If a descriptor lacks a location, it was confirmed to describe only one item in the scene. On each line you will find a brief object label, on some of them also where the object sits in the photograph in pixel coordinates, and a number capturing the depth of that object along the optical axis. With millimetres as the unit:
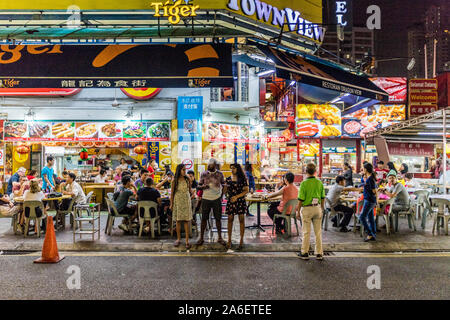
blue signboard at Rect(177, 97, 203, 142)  15109
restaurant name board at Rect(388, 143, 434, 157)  17248
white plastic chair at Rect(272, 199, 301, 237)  8312
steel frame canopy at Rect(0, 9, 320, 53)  8758
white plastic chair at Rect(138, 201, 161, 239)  8242
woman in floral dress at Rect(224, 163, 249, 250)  7203
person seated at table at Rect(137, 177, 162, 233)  8406
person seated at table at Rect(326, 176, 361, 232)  8977
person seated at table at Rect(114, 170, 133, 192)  10459
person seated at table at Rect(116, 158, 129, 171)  14705
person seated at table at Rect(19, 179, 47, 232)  8242
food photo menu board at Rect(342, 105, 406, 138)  21906
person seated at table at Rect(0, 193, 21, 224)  8538
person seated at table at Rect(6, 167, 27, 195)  10789
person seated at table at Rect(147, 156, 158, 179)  14555
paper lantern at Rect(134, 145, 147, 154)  13406
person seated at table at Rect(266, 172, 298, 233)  8195
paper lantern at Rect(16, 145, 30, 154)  13983
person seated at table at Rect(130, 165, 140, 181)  13425
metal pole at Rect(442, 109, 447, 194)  10547
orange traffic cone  6387
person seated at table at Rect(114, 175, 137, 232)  8766
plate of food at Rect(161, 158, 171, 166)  16172
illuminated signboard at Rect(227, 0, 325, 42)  8859
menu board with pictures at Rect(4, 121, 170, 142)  14586
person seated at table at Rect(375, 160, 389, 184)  13369
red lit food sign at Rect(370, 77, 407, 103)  21969
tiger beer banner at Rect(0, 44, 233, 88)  8055
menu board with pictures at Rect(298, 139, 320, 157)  22734
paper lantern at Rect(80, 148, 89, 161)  14500
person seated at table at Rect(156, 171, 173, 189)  11820
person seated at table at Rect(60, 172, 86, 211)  9578
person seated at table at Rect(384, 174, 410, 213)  9078
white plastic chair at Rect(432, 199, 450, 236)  8685
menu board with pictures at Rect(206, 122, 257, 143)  16188
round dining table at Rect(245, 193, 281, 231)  8859
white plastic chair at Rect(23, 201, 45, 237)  8250
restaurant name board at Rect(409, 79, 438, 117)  21609
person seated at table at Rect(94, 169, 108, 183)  13734
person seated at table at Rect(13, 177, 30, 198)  9875
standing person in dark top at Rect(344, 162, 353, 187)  12898
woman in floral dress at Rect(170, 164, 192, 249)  7352
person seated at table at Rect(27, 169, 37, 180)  10016
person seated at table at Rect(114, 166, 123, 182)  13461
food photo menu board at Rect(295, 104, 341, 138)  21938
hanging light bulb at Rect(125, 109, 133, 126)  14966
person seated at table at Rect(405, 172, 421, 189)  11920
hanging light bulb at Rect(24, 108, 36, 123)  14576
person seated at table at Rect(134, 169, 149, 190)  10658
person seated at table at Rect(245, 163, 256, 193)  11273
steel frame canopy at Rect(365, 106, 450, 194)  11626
